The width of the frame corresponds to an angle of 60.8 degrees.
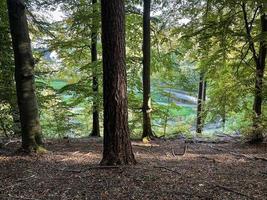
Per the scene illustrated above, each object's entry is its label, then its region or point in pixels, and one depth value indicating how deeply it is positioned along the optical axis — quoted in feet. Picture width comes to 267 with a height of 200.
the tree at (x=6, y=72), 22.61
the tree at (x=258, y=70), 21.79
